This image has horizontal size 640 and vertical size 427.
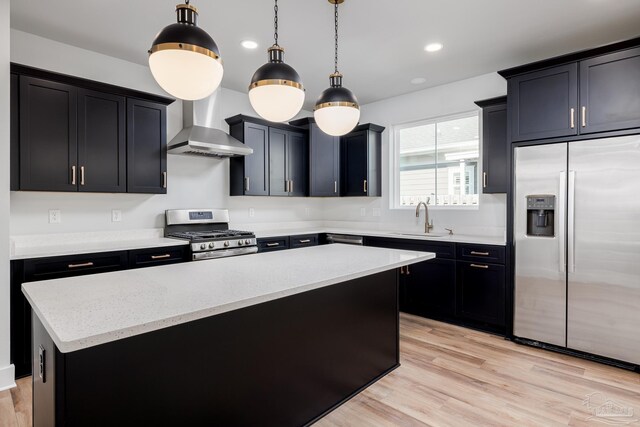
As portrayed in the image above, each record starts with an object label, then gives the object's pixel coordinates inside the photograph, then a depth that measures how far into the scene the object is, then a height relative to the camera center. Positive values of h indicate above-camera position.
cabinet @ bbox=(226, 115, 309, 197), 4.25 +0.62
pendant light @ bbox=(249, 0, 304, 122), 1.79 +0.62
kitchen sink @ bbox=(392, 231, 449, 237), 4.15 -0.29
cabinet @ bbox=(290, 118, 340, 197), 4.83 +0.67
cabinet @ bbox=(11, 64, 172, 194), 2.73 +0.64
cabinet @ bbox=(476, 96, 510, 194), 3.57 +0.66
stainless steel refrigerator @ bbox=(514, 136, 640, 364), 2.65 -0.29
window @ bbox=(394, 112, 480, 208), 4.20 +0.61
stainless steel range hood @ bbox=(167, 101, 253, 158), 3.54 +0.71
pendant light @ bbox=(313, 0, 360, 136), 2.11 +0.60
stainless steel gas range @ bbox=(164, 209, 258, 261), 3.46 -0.25
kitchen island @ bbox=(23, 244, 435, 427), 1.18 -0.57
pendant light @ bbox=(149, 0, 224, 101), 1.38 +0.61
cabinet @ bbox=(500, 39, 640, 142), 2.65 +0.93
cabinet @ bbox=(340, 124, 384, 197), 4.75 +0.66
